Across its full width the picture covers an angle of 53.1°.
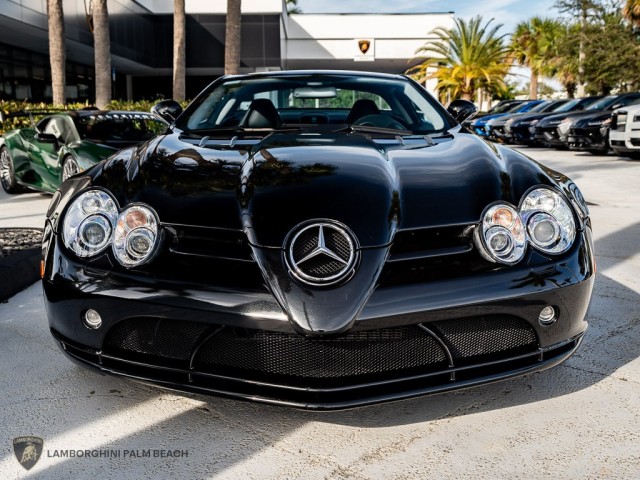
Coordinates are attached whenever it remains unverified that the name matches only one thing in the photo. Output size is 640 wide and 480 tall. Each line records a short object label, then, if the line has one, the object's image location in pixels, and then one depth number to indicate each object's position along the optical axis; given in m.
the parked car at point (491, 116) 20.43
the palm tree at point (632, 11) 24.33
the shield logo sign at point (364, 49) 34.92
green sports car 6.78
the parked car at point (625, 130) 11.62
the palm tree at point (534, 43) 41.84
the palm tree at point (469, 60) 31.39
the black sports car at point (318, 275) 1.99
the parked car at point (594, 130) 13.11
